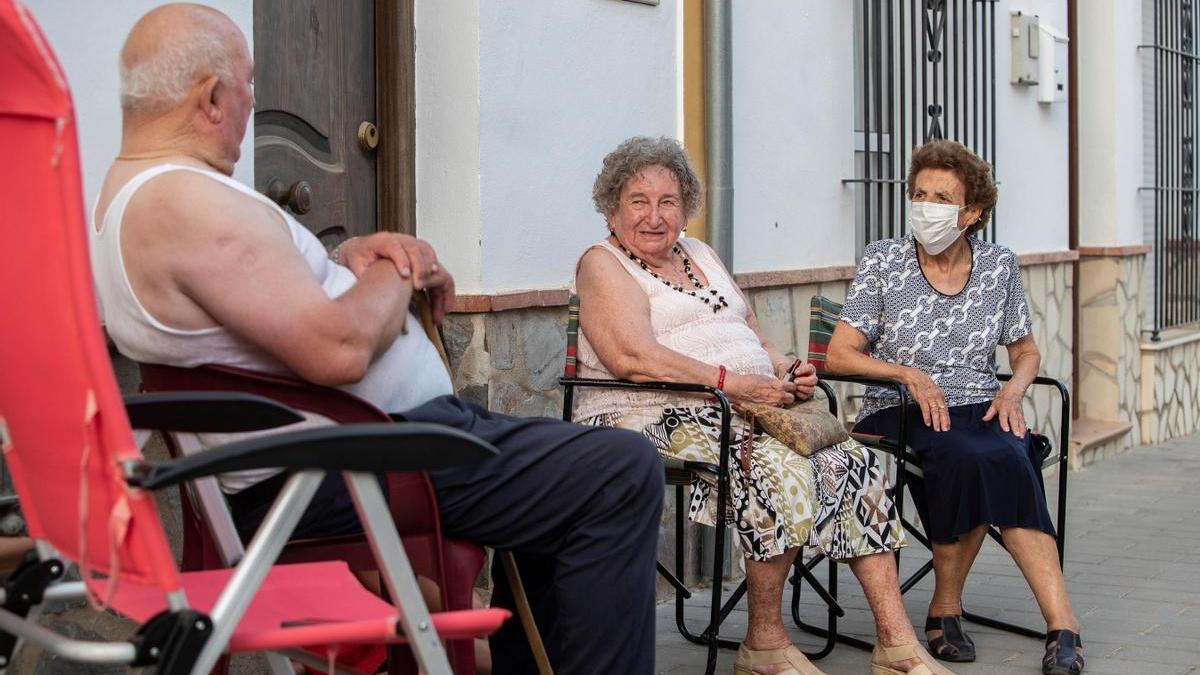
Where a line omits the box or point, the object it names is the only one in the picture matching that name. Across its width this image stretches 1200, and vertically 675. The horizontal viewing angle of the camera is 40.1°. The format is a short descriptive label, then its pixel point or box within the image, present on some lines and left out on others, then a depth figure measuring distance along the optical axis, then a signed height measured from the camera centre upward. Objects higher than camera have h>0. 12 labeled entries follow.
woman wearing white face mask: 4.65 -0.14
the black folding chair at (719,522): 4.06 -0.54
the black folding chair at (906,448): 4.73 -0.38
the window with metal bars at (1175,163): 10.58 +1.04
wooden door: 4.33 +0.60
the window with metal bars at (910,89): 7.08 +1.07
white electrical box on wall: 8.55 +1.34
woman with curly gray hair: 4.16 -0.20
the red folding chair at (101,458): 2.12 -0.18
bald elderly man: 2.71 +0.01
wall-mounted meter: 8.38 +1.39
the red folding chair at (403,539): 2.83 -0.38
